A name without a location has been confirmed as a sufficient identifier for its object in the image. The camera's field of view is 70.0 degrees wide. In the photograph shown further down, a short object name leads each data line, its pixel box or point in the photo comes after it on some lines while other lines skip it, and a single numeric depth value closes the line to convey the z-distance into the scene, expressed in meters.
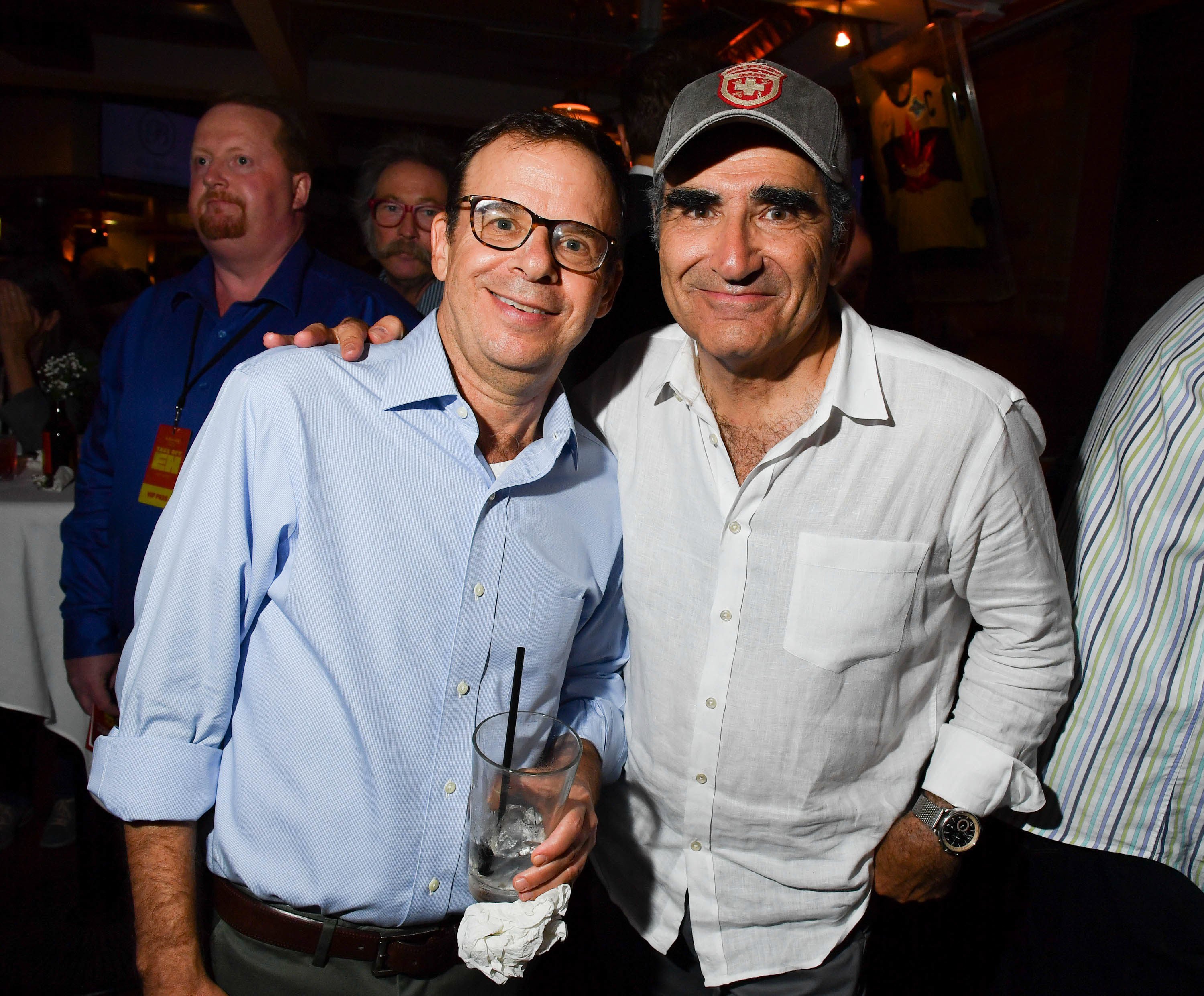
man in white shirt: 1.44
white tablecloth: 2.85
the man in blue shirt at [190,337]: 2.19
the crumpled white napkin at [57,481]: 3.14
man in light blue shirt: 1.25
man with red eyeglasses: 3.18
